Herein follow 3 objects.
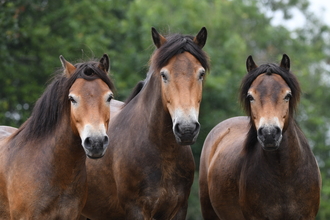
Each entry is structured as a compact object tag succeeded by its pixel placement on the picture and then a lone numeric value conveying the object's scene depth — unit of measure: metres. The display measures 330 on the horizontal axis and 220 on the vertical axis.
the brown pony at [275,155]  14.12
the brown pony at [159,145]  13.51
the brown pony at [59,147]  12.65
